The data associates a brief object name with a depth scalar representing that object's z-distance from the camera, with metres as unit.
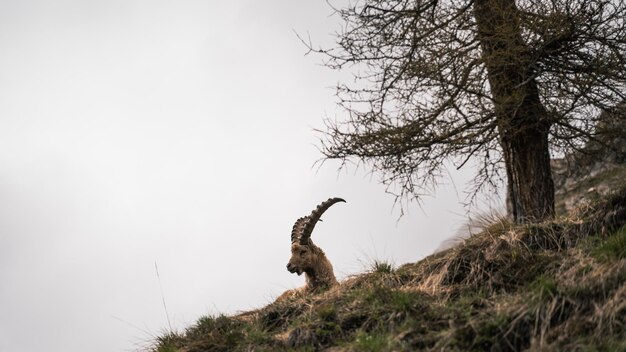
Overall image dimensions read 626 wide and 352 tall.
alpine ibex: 10.87
